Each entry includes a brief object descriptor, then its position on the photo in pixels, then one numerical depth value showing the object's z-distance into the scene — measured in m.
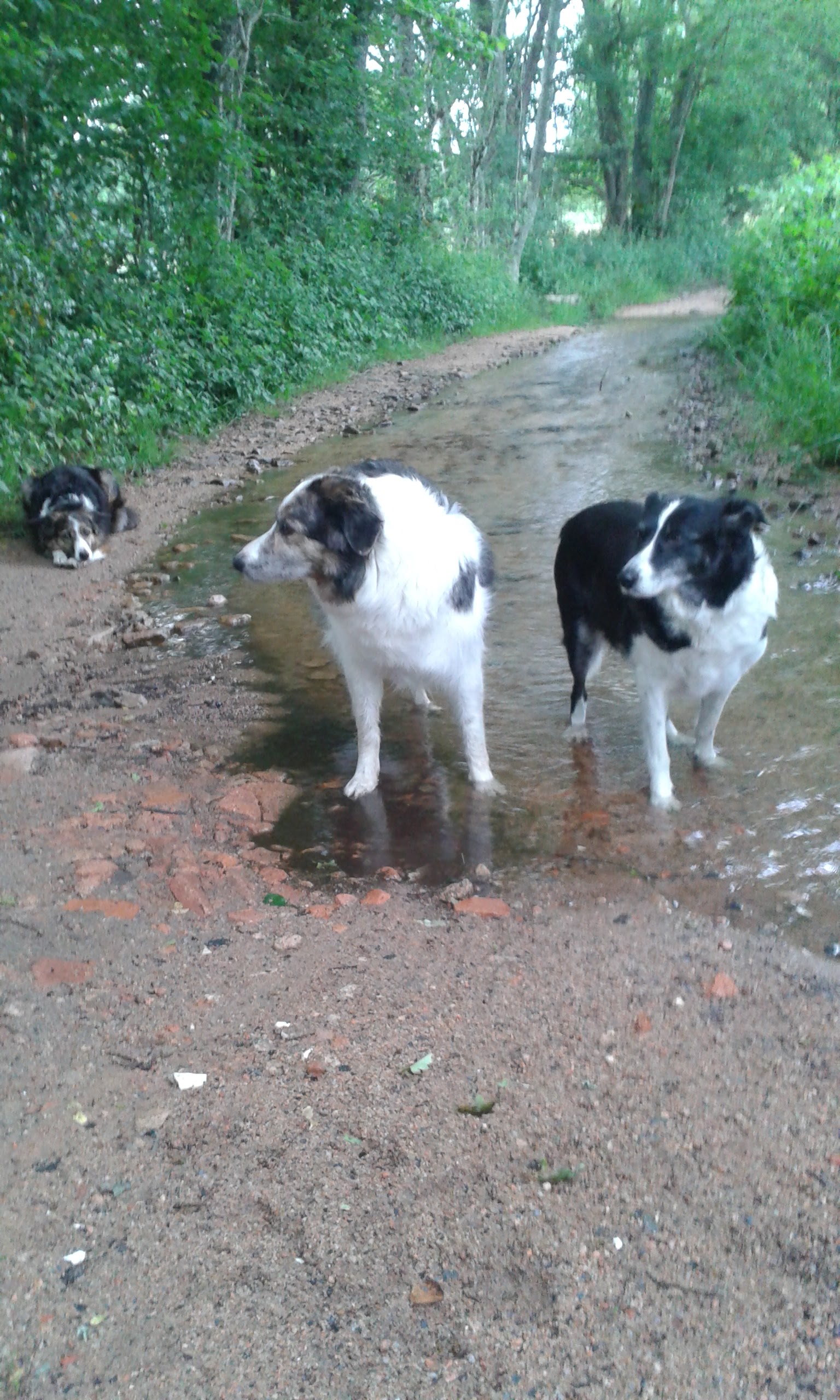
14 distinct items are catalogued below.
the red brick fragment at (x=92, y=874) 4.01
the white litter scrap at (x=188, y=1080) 3.02
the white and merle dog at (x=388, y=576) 4.46
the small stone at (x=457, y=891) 4.12
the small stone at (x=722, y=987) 3.44
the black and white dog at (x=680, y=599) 4.36
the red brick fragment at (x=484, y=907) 4.03
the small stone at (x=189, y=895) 3.96
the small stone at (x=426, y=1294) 2.37
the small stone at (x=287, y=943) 3.74
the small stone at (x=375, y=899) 4.11
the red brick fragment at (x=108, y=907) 3.84
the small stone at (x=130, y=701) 5.93
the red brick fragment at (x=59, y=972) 3.43
